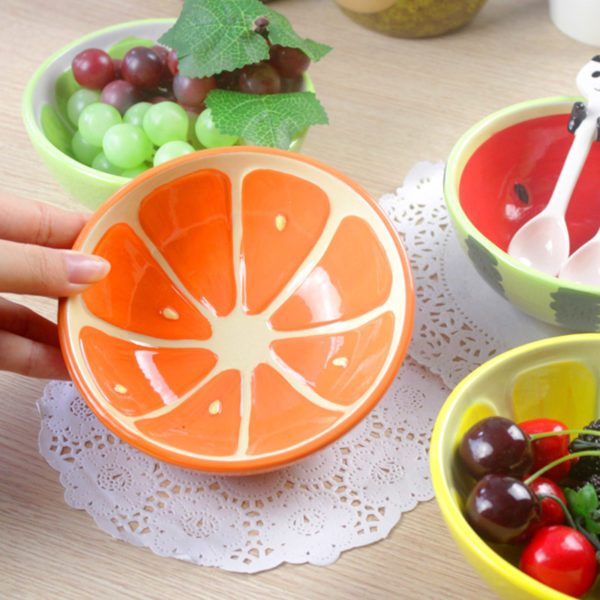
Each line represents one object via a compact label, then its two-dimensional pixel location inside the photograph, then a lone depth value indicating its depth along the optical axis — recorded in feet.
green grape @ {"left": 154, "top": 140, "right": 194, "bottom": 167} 2.45
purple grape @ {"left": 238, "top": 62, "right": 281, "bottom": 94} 2.57
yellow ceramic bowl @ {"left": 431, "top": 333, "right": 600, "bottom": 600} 1.55
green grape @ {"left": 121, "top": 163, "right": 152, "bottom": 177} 2.52
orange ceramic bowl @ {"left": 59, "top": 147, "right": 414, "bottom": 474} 2.02
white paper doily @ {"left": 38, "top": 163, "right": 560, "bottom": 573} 2.01
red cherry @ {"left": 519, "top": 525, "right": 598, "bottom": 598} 1.57
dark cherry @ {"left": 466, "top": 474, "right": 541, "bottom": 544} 1.57
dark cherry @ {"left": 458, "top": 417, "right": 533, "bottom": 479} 1.66
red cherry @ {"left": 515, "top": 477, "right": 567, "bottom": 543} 1.64
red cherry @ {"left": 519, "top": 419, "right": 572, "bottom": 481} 1.82
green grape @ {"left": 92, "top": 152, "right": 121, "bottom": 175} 2.51
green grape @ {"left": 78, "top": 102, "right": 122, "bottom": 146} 2.51
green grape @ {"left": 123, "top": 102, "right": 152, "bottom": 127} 2.55
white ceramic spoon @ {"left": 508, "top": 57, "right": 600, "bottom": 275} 2.40
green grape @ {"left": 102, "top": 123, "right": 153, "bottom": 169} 2.43
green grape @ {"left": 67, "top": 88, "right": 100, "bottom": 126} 2.66
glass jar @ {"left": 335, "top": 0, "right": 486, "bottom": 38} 3.31
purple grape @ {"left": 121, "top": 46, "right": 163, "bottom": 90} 2.63
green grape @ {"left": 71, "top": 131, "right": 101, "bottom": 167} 2.59
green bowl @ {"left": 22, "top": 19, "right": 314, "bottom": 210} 2.43
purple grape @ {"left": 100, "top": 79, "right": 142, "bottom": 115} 2.63
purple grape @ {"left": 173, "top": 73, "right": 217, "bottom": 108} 2.58
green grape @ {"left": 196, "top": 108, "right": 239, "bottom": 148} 2.52
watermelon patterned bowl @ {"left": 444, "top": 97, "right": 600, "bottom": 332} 2.15
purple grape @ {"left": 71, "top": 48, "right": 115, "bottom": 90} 2.65
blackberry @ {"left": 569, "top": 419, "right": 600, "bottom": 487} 1.77
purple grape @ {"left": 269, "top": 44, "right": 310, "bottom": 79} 2.65
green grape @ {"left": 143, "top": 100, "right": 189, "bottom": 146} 2.48
